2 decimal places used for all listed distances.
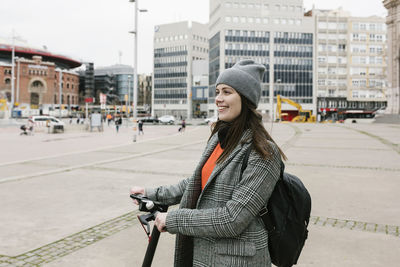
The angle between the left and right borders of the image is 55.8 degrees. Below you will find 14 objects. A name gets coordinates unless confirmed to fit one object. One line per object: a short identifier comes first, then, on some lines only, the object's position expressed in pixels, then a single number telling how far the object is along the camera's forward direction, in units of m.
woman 1.91
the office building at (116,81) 143.12
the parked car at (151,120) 60.46
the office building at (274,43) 98.38
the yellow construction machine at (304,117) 63.04
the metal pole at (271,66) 98.81
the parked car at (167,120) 60.19
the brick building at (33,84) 103.81
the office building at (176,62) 123.12
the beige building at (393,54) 51.31
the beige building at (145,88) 147.99
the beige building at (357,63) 91.00
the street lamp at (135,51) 24.75
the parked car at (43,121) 36.77
